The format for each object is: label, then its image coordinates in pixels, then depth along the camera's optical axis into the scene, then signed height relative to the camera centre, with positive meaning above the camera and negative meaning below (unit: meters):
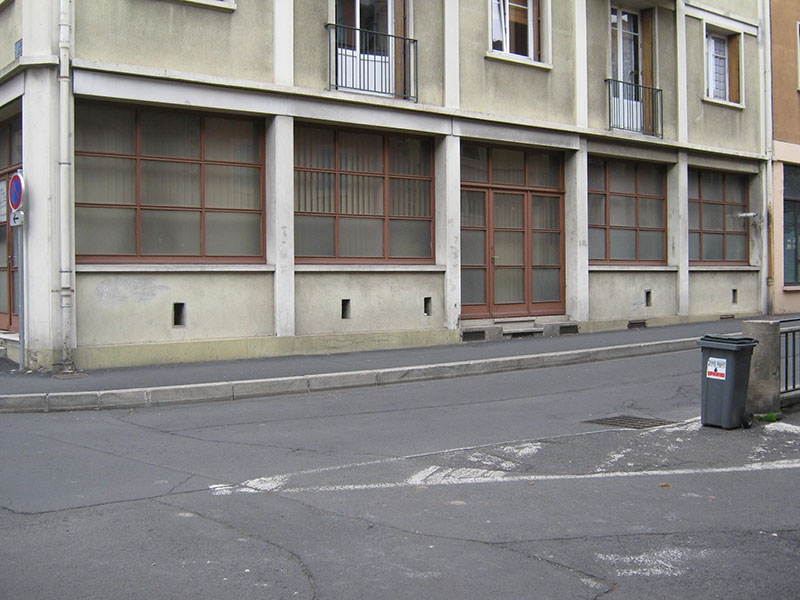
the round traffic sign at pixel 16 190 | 12.18 +1.74
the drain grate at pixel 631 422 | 9.14 -1.28
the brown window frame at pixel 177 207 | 13.15 +1.64
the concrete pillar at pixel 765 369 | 9.09 -0.69
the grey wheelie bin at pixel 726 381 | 8.69 -0.79
